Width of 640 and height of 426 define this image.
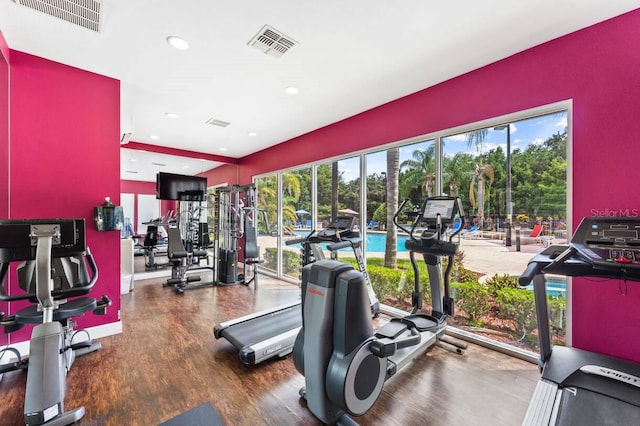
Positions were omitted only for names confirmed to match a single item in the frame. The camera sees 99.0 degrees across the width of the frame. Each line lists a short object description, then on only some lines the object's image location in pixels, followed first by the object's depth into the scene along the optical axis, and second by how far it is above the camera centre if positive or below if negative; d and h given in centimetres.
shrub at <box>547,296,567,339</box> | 255 -96
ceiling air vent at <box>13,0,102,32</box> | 206 +158
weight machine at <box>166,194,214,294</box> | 521 -63
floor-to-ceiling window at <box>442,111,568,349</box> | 261 +1
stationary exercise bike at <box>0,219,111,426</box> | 171 -65
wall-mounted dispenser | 299 -4
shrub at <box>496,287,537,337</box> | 277 -99
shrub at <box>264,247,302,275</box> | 594 -106
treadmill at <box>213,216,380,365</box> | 258 -127
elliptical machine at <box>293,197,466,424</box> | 163 -82
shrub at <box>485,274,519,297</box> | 293 -76
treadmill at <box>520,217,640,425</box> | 162 -111
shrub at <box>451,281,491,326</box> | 312 -101
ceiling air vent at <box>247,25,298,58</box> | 238 +157
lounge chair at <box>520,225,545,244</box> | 271 -24
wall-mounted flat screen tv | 548 +54
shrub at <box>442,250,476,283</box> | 325 -71
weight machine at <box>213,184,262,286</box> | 541 -38
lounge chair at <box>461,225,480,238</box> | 317 -22
